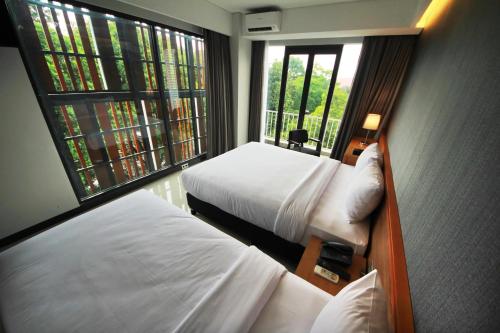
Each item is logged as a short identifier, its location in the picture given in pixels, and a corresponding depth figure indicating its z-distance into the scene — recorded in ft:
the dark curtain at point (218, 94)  10.37
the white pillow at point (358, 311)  2.18
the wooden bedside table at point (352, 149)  8.93
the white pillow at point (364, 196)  4.60
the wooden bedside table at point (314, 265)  3.70
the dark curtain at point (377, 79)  8.86
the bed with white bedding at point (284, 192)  5.02
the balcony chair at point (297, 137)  12.17
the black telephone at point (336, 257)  3.94
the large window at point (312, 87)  11.05
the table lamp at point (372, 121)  9.34
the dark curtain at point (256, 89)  12.02
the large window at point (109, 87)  6.22
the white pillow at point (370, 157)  6.15
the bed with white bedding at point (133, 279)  2.83
